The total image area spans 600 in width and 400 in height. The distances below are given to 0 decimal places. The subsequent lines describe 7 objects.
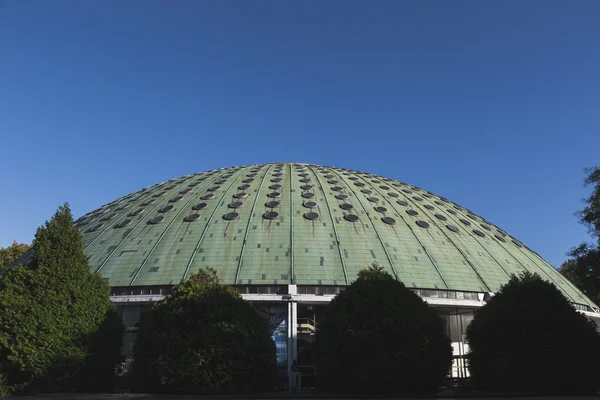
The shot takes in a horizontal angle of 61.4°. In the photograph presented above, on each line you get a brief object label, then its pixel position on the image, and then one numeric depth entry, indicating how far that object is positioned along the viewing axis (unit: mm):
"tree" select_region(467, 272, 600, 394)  21922
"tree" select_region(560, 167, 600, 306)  32594
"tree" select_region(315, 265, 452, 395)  21609
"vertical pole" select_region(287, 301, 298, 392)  28594
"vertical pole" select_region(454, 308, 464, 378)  31938
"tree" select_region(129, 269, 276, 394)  21875
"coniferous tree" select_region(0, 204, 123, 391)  22625
